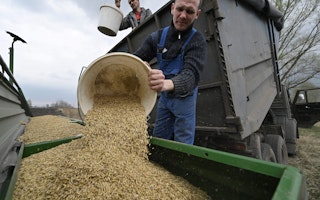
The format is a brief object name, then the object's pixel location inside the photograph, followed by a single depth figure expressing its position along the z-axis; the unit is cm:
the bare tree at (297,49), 1695
